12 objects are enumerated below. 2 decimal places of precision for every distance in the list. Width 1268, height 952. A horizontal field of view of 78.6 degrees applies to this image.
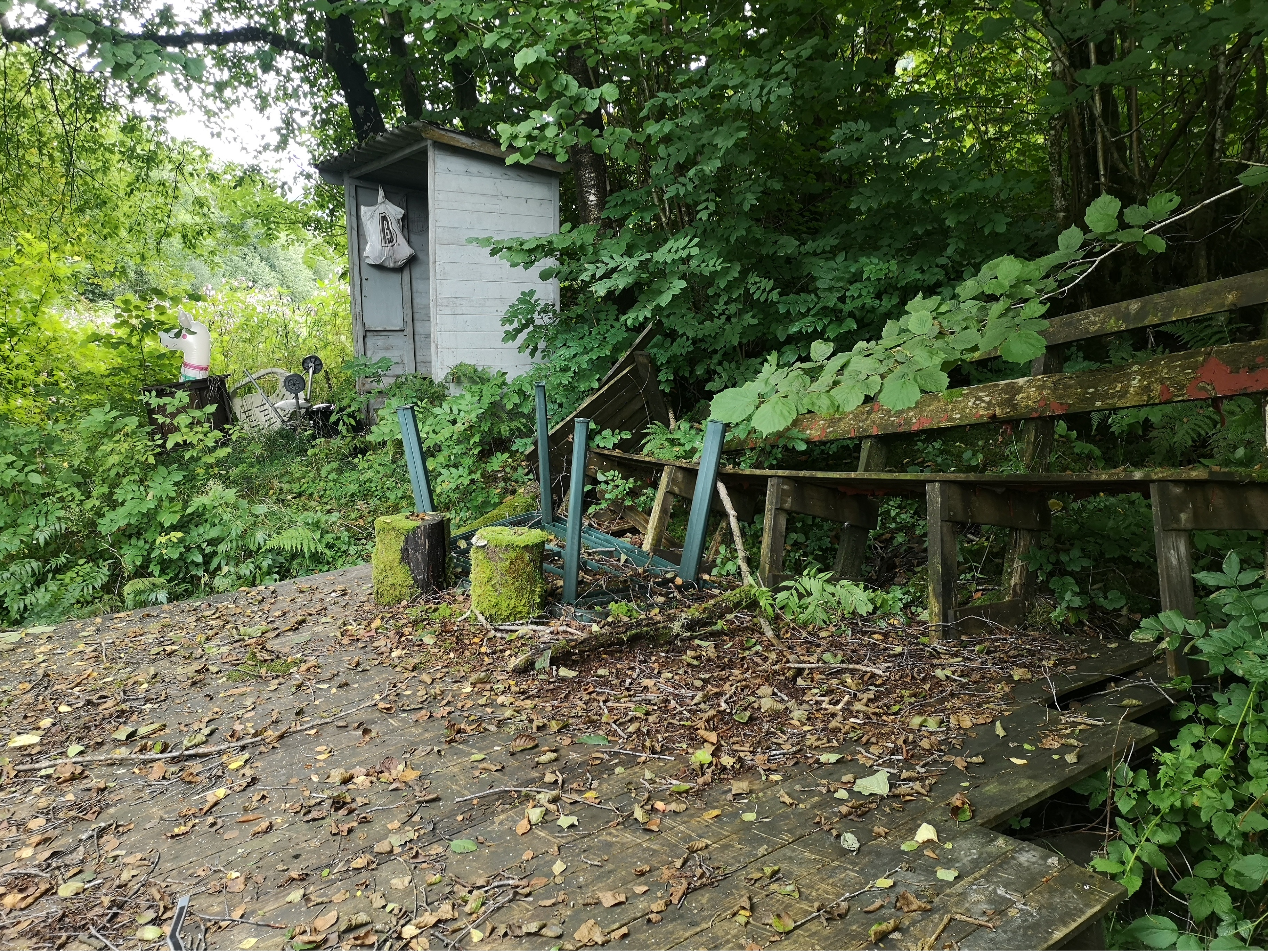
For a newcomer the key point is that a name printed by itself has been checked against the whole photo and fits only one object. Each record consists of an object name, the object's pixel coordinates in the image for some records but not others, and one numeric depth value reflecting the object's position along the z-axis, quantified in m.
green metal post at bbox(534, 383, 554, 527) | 5.56
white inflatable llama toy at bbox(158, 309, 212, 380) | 10.44
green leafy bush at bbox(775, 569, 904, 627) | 4.71
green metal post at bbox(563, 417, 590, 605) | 4.76
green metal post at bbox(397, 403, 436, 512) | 5.55
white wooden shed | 9.32
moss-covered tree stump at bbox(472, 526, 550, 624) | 4.64
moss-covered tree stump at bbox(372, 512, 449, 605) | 5.19
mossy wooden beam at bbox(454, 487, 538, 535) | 6.48
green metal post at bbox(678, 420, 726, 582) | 4.96
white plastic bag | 10.91
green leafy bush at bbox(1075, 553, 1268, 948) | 2.70
